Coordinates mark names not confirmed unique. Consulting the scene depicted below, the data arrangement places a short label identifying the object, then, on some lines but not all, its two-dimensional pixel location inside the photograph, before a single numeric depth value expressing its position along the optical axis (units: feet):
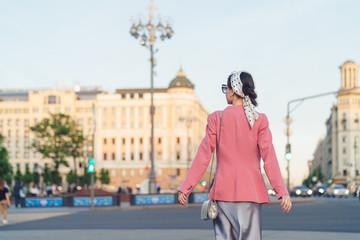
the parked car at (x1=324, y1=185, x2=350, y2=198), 207.48
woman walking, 17.88
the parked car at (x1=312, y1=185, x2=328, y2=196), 244.05
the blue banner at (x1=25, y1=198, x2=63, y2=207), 130.31
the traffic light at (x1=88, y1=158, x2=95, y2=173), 101.65
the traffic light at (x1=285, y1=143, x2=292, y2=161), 129.59
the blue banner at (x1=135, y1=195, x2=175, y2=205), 121.49
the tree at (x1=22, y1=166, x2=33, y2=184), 399.65
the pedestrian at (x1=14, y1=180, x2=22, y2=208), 136.98
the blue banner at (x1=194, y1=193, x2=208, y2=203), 130.82
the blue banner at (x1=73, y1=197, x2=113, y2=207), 125.90
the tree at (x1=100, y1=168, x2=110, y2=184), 421.10
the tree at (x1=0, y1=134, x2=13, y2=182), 231.50
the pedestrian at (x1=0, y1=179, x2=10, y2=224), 69.92
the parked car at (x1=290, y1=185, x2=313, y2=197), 204.33
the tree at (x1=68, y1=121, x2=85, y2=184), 275.39
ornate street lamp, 123.13
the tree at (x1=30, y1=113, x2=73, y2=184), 270.46
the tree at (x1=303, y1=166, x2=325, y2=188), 544.54
